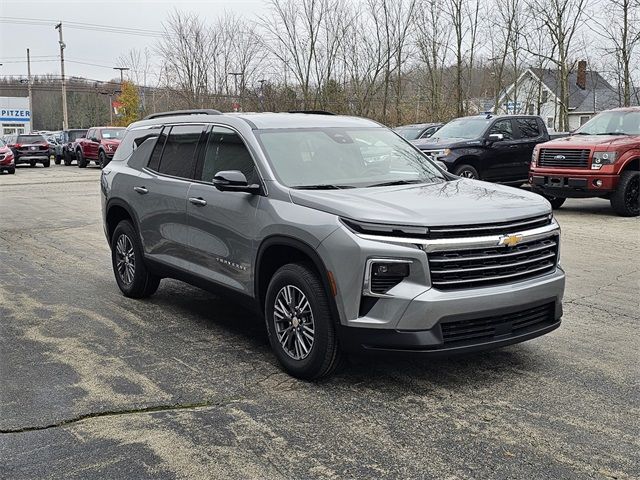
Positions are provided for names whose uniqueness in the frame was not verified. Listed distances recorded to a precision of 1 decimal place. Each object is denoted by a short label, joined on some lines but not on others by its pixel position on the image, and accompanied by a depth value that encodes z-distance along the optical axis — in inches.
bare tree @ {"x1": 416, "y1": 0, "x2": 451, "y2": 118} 1339.8
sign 3102.9
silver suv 167.2
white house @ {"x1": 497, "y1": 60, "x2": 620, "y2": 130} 1407.5
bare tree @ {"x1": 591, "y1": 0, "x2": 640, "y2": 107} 988.6
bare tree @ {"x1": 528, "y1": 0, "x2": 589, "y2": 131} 1146.7
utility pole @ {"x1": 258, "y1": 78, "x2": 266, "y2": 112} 1394.4
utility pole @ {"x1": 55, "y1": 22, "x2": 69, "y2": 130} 2225.6
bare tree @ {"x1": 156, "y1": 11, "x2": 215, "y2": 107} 1669.5
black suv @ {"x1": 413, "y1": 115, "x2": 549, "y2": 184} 597.3
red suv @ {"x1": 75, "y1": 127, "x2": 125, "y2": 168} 1186.6
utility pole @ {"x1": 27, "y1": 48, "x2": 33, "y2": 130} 2846.2
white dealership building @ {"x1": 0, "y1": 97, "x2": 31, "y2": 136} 3102.9
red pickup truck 492.7
